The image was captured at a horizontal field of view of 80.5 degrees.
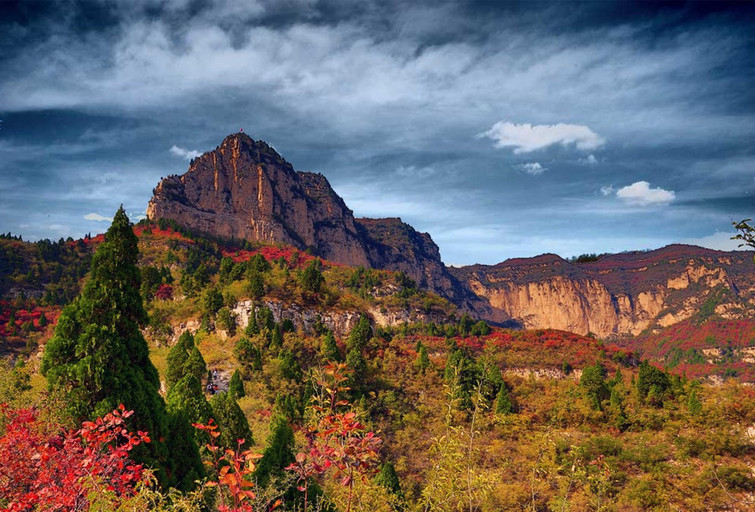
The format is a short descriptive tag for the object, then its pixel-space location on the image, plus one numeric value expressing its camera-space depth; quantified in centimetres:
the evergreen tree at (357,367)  3425
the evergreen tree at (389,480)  2111
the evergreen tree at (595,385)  3438
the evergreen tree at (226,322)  3994
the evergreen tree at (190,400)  1708
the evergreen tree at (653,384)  3375
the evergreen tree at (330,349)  3469
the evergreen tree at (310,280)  4725
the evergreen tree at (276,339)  3662
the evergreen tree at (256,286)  4231
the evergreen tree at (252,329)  3784
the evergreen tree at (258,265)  4625
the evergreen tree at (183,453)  1374
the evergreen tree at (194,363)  2756
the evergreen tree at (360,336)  3994
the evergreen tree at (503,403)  3259
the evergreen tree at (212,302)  4153
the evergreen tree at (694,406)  2958
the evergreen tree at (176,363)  2817
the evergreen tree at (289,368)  3322
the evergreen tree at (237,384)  2955
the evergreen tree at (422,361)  3988
